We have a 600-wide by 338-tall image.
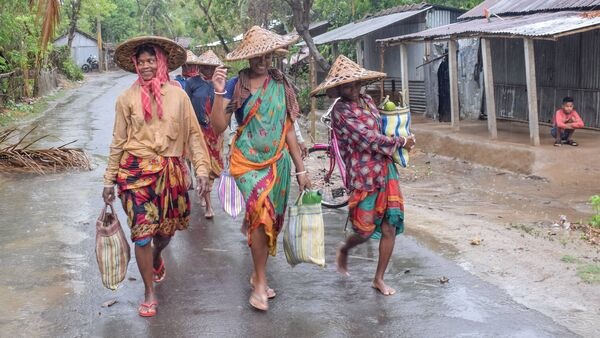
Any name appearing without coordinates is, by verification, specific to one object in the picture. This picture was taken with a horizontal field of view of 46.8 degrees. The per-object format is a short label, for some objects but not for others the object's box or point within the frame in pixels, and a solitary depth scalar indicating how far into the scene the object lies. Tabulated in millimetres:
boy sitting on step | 11695
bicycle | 4879
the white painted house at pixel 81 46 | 50500
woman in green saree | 4504
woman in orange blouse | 4328
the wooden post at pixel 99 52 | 46634
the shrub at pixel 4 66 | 17744
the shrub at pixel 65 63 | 35531
